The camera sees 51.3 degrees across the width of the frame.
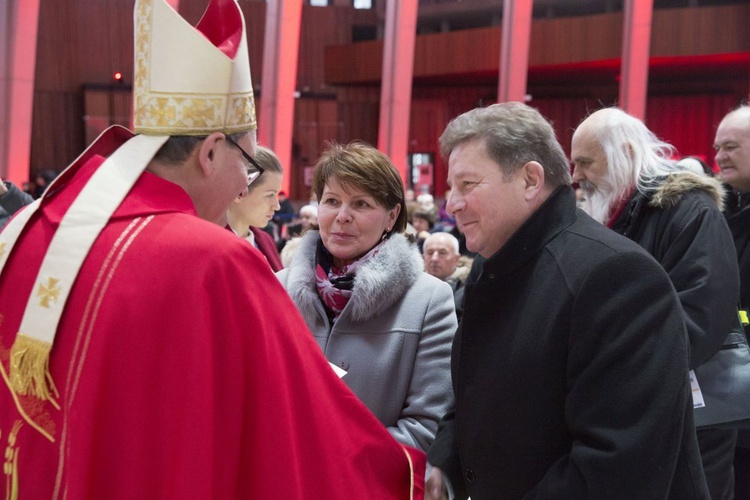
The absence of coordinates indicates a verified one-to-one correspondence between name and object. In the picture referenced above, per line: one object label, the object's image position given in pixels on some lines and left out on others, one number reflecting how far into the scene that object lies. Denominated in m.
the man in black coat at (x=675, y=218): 2.49
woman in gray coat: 2.12
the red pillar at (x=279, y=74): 13.44
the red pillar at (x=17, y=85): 11.68
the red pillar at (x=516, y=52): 14.30
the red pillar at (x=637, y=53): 14.23
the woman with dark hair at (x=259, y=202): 3.18
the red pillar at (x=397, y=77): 14.34
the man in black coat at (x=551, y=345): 1.44
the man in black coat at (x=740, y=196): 3.10
